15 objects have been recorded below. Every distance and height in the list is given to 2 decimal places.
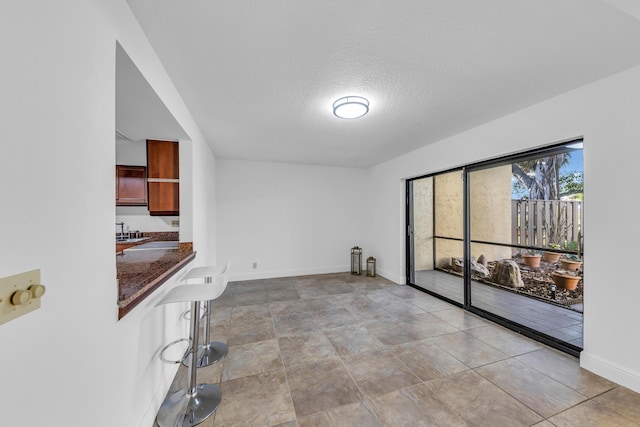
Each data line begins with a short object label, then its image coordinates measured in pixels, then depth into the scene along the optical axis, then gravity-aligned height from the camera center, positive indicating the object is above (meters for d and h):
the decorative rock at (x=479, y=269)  3.81 -0.86
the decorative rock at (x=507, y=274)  3.62 -0.90
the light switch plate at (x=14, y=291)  0.63 -0.20
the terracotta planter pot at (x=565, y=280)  2.80 -0.76
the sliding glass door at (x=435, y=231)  4.75 -0.36
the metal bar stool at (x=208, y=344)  2.32 -1.32
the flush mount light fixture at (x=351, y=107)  2.35 +1.02
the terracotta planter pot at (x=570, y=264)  2.62 -0.53
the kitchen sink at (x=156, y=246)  2.82 -0.38
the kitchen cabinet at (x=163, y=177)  2.61 +0.39
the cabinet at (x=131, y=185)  3.62 +0.42
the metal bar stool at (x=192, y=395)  1.66 -1.33
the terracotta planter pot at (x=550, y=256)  2.79 -0.48
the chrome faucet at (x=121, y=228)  3.77 -0.22
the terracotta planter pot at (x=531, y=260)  3.08 -0.57
